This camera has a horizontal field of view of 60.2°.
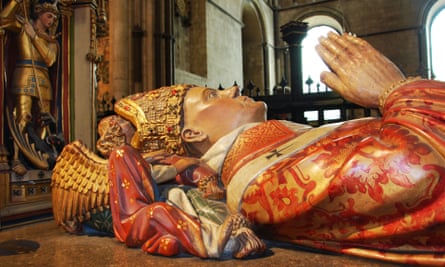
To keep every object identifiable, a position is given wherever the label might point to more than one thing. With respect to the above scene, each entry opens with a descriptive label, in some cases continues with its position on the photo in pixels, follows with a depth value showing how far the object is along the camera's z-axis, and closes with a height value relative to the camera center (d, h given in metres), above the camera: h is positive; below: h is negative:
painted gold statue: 2.90 +0.56
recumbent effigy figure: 1.25 -0.13
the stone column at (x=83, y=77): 3.47 +0.63
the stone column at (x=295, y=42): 5.08 +1.35
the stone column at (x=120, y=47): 7.74 +2.01
